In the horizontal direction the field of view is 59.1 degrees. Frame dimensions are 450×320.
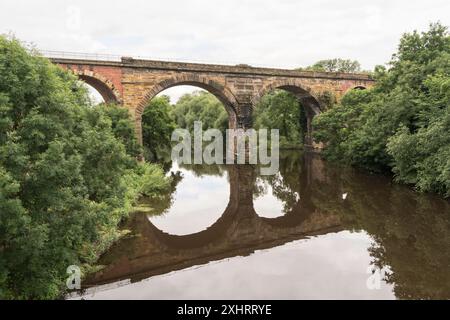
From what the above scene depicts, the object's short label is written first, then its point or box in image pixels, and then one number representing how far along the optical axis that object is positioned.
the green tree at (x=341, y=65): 61.55
